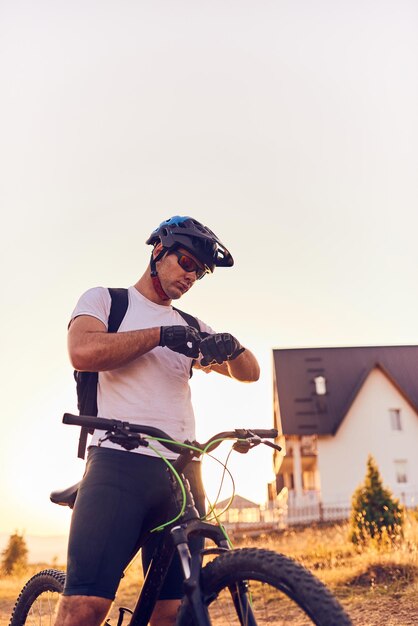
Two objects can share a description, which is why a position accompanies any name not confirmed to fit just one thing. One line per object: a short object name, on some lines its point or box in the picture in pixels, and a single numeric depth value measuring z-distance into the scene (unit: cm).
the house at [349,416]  3083
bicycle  211
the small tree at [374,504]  1673
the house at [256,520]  2562
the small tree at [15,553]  1791
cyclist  260
